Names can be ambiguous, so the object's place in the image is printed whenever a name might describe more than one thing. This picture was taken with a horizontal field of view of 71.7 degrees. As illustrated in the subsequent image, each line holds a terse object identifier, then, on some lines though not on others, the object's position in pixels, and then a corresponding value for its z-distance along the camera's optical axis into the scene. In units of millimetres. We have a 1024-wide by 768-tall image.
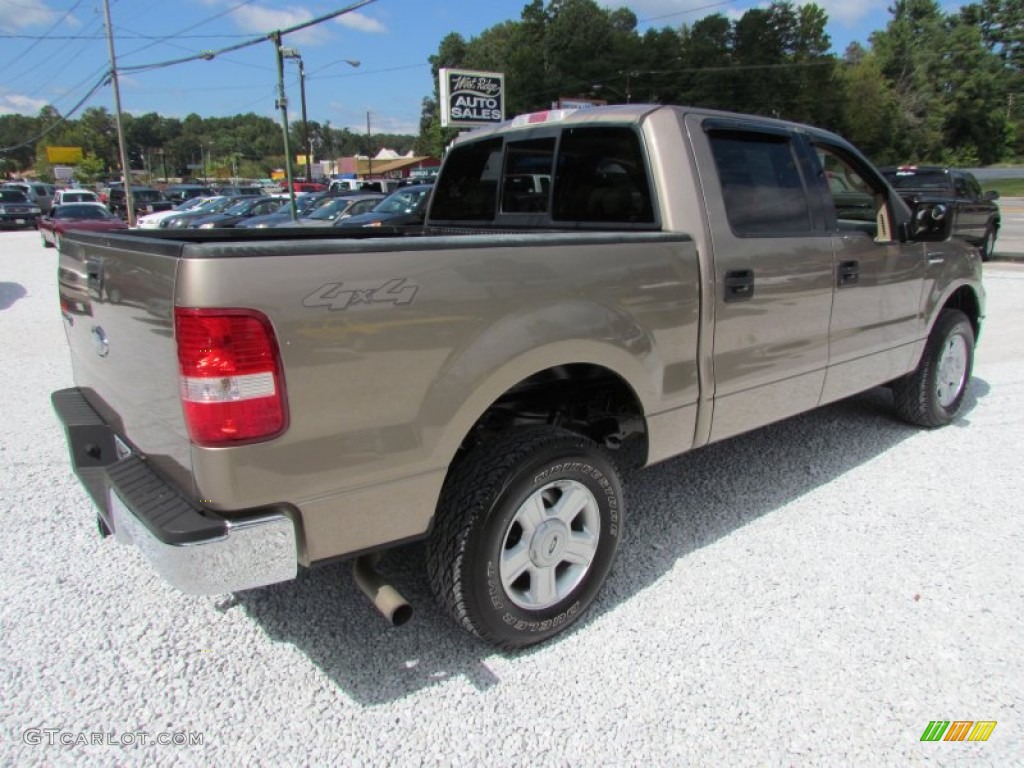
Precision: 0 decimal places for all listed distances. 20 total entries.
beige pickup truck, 1877
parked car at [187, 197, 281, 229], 19438
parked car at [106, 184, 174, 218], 33641
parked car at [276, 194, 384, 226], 17000
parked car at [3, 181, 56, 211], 37094
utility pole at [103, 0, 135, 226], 27947
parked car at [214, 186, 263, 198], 45594
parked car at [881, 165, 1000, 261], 14133
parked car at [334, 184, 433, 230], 14125
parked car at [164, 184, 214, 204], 42094
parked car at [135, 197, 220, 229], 23503
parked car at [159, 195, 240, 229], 21656
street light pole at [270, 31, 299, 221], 19625
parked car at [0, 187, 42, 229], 30516
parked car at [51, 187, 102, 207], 32531
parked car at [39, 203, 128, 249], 20084
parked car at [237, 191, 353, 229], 18522
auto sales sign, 22922
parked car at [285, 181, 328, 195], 48238
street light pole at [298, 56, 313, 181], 40906
